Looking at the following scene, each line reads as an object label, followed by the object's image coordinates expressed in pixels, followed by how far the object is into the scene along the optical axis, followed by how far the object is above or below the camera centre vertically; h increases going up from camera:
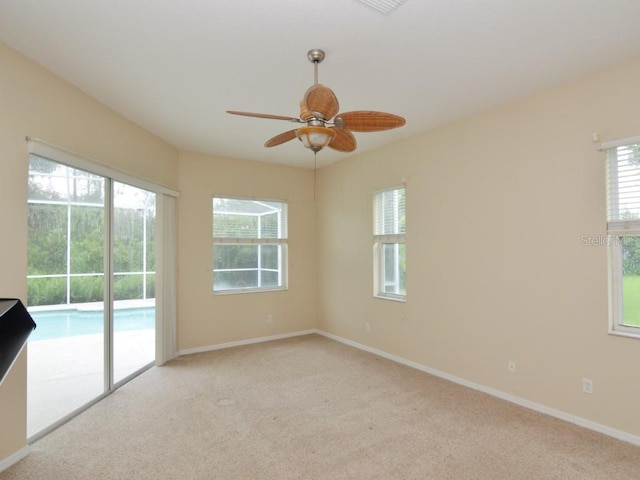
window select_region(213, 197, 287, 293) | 5.15 +0.01
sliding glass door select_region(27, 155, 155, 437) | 2.71 -0.35
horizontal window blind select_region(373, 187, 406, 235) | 4.48 +0.40
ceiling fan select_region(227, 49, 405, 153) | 2.03 +0.77
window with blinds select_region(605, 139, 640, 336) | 2.59 +0.05
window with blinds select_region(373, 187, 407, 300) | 4.48 +0.01
